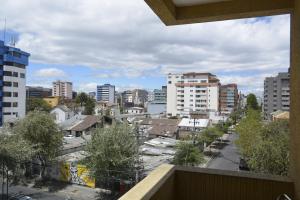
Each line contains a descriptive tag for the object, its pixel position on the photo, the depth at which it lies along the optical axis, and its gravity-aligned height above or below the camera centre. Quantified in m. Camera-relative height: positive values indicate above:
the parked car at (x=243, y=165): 14.83 -3.36
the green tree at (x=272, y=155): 8.92 -1.71
